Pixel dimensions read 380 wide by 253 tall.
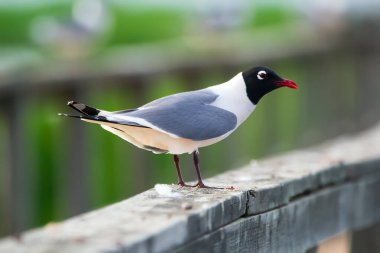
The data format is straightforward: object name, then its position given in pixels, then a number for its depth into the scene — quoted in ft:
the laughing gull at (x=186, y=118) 25.20
